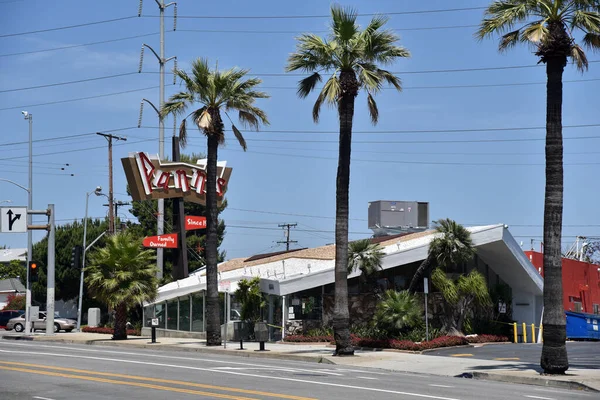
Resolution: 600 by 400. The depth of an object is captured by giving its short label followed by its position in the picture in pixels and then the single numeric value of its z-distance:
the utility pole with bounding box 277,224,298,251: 96.31
